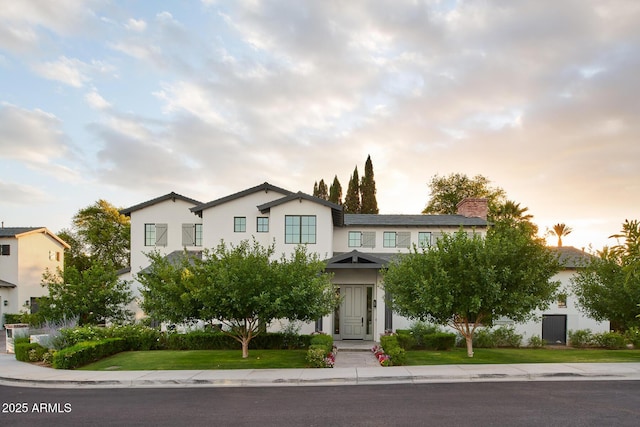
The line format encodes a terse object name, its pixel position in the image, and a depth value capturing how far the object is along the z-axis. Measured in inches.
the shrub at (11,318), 1419.0
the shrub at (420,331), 876.0
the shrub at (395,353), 684.1
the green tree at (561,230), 2880.2
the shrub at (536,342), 990.4
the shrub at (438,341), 847.7
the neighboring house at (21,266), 1533.0
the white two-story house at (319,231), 1005.2
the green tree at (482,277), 689.6
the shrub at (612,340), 936.9
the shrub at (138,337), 841.5
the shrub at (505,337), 948.6
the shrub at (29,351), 752.3
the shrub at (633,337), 913.4
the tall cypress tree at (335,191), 2891.2
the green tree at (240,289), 671.8
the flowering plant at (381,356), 684.7
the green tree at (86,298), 1039.0
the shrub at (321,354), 664.4
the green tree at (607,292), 799.1
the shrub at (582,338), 991.6
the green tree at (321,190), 3016.7
